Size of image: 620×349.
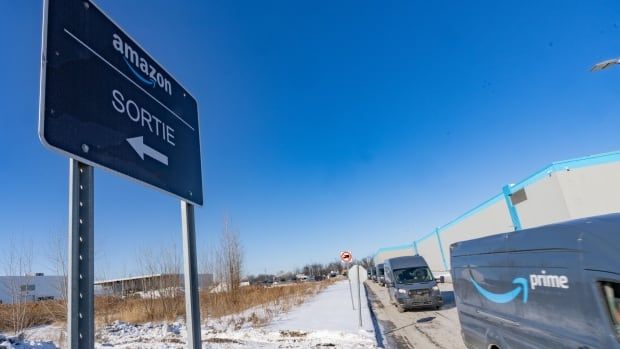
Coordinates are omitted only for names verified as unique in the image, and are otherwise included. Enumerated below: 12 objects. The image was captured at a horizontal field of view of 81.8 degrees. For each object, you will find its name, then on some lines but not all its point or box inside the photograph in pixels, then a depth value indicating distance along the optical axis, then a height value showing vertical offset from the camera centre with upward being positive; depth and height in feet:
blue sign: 5.13 +3.13
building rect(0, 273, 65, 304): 47.19 +1.67
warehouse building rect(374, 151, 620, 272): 45.62 +4.17
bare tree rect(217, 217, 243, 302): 88.64 -0.03
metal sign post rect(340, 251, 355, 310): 53.88 -0.43
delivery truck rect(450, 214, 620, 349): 11.19 -2.32
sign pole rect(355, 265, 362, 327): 46.93 -3.17
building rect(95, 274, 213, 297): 71.72 -0.67
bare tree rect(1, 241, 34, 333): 49.52 +0.30
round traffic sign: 53.93 -0.37
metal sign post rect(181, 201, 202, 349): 8.02 +0.01
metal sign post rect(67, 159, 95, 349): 4.92 +0.40
